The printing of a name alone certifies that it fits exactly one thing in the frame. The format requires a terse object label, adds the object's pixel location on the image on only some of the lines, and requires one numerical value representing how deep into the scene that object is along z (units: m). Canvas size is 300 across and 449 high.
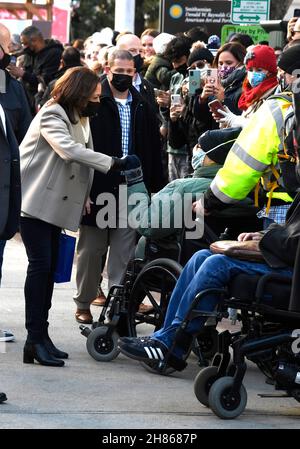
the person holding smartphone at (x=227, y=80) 9.95
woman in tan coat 7.65
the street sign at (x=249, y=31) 14.81
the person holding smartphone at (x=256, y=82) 8.71
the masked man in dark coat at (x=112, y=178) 9.26
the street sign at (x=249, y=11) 14.45
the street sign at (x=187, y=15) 17.11
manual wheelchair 7.73
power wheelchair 6.38
